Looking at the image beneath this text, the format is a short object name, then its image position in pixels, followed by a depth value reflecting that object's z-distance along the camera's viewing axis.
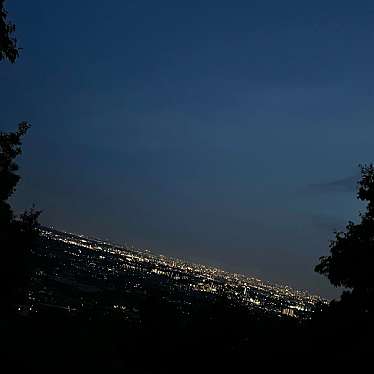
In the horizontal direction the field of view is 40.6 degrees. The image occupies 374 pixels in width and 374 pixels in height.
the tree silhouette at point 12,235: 34.16
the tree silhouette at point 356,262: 20.14
